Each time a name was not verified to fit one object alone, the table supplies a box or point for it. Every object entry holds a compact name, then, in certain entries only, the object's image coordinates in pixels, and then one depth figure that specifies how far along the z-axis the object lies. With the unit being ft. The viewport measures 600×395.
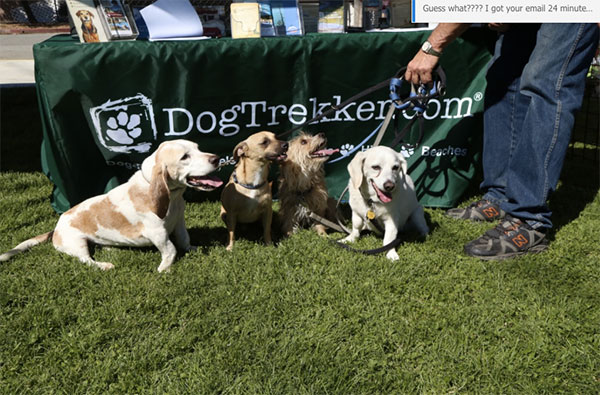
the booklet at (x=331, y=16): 13.04
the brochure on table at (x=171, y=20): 11.76
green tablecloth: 11.39
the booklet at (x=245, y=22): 12.03
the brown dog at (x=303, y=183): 11.61
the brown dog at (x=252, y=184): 10.60
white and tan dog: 9.00
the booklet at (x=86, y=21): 11.46
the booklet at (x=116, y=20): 11.66
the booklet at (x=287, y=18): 12.60
